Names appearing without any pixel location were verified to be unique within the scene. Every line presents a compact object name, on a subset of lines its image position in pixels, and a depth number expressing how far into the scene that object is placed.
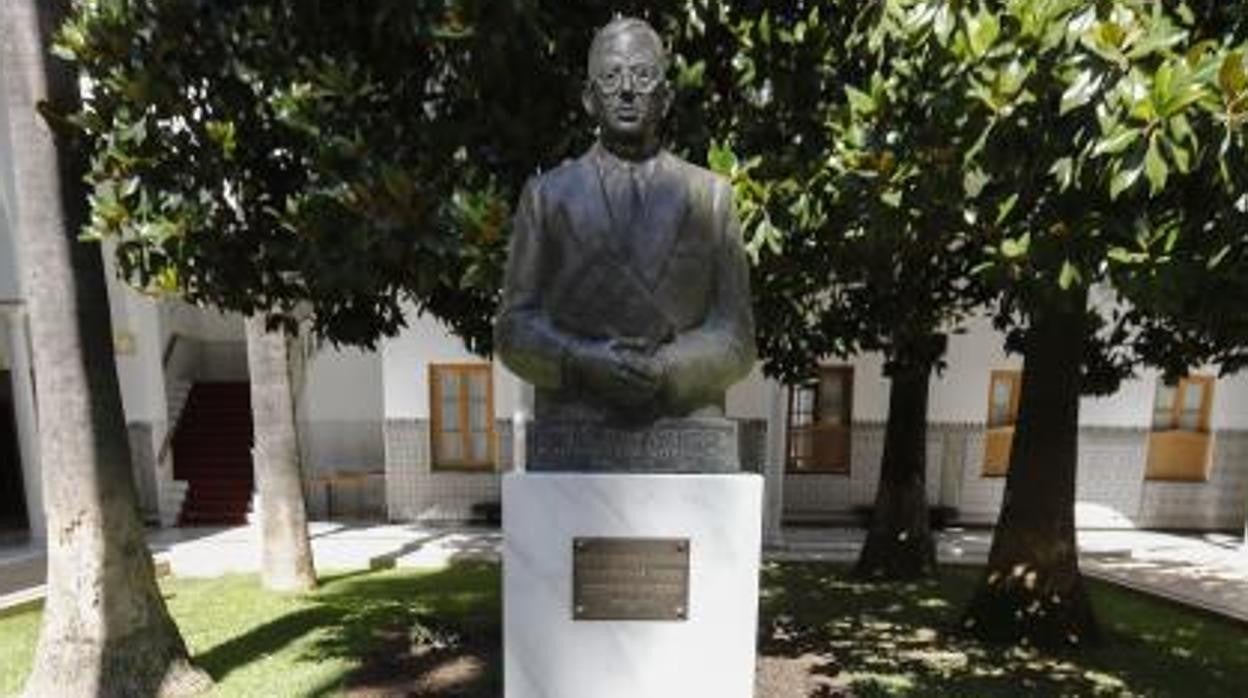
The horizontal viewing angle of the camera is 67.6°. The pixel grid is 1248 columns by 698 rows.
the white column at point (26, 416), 13.23
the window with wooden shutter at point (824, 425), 16.02
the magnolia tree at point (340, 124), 5.01
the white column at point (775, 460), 14.42
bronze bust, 3.56
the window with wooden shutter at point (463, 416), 15.67
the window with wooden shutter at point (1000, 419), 16.11
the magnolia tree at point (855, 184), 4.64
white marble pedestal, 3.58
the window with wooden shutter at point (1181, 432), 16.39
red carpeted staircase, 16.05
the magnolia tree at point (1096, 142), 3.35
